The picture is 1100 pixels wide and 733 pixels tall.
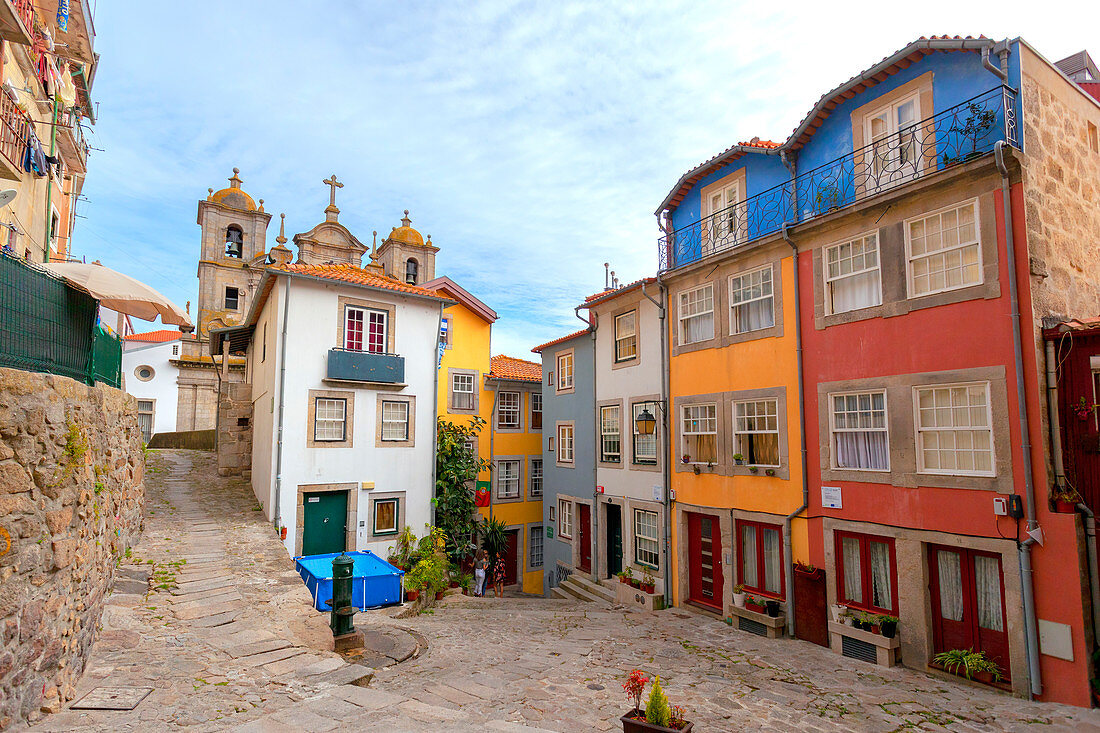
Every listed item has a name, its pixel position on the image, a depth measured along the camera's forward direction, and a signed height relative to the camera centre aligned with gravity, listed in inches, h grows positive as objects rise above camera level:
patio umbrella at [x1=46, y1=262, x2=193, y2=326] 328.6 +81.8
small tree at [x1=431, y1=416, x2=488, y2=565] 757.3 -78.8
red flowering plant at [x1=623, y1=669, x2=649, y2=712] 248.2 -109.9
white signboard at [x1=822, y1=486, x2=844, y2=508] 443.8 -54.0
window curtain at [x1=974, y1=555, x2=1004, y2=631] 356.5 -101.4
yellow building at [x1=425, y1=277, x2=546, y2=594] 903.7 +18.9
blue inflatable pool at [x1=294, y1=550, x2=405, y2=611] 528.7 -141.0
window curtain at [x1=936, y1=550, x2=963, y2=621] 375.2 -103.0
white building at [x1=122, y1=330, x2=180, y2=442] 1421.0 +124.6
